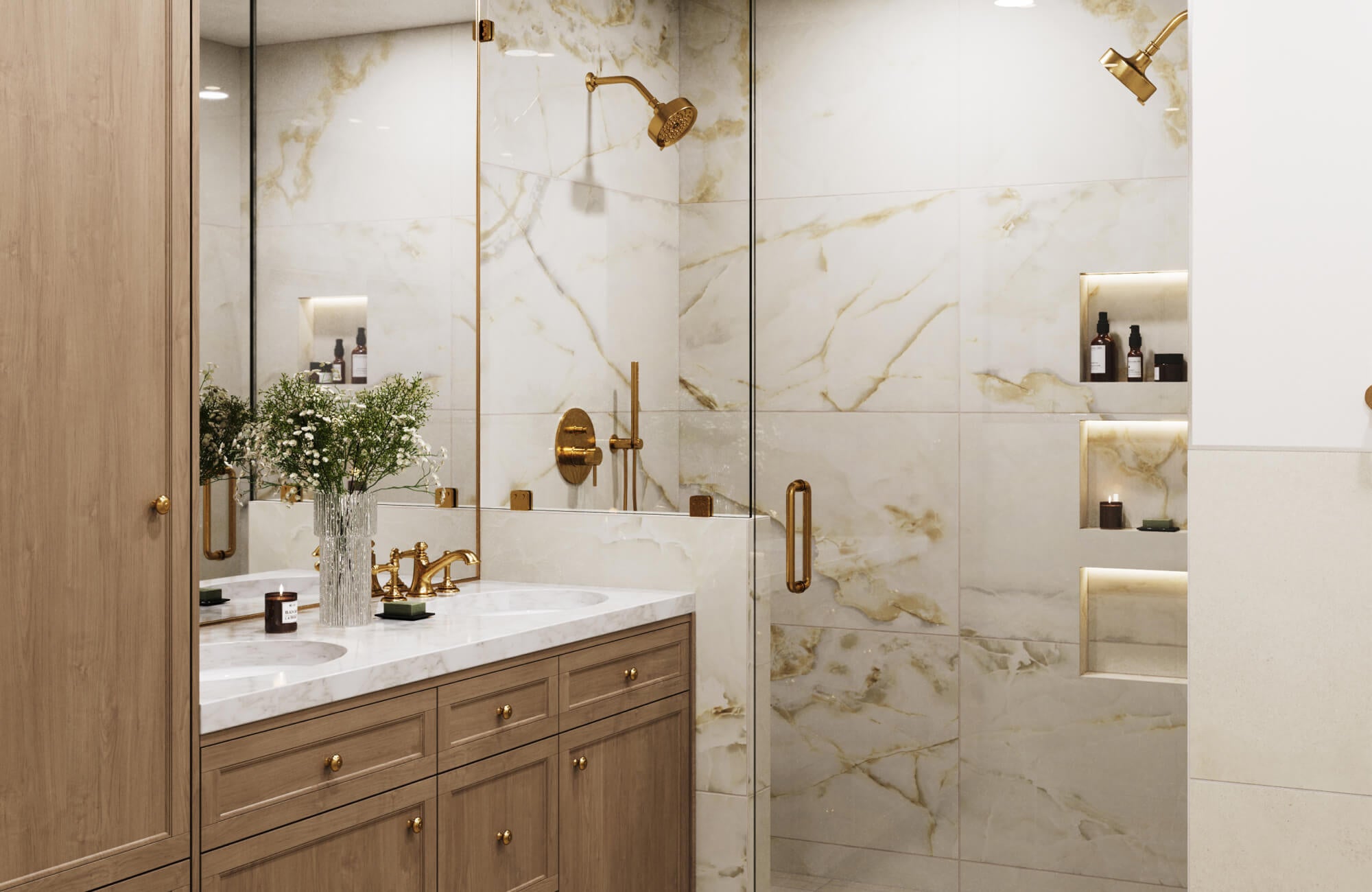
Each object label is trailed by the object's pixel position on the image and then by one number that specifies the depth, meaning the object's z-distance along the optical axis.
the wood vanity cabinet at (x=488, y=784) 1.78
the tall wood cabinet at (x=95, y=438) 1.42
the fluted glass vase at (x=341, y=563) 2.44
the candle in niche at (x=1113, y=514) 3.04
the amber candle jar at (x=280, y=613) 2.33
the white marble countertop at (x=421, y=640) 1.79
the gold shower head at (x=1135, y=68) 2.93
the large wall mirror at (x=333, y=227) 2.38
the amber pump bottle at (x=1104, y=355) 3.05
